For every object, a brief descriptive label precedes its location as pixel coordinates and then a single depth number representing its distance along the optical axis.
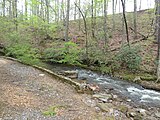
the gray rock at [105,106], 4.04
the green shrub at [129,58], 7.86
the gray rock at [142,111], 4.25
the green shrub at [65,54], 9.30
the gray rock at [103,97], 4.77
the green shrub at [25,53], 8.22
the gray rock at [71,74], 7.24
